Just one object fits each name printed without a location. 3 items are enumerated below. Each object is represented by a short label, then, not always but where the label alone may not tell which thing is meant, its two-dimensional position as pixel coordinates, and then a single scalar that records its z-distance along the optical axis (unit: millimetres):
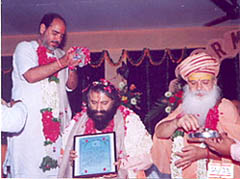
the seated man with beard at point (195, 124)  3250
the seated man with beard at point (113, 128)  3328
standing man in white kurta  3391
